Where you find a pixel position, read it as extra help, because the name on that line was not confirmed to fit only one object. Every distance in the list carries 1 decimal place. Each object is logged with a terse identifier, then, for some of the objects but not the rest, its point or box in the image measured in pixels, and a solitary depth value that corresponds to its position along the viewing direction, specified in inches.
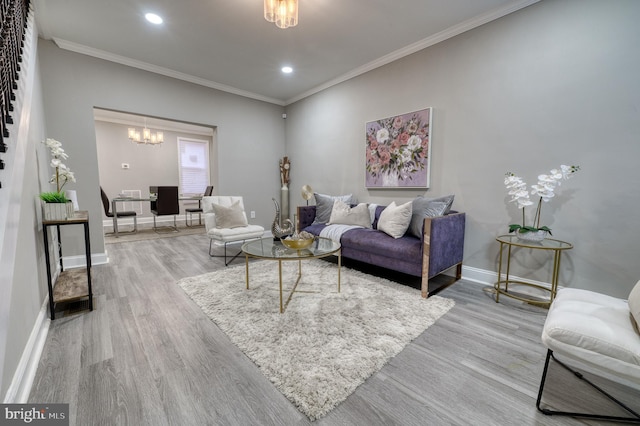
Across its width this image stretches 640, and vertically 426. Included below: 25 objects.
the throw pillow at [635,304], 41.4
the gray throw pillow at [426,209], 102.3
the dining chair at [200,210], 232.7
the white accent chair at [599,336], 38.5
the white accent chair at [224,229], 127.1
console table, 74.8
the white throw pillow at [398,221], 107.3
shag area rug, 52.8
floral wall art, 119.0
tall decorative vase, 197.0
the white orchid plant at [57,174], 78.4
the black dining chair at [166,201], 201.9
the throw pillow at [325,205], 144.3
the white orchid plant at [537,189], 80.9
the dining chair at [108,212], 188.5
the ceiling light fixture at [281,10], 79.6
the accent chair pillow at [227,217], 135.2
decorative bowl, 87.6
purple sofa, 90.6
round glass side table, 79.8
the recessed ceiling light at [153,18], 99.2
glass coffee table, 81.4
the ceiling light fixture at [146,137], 219.5
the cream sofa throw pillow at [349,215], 130.4
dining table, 194.2
